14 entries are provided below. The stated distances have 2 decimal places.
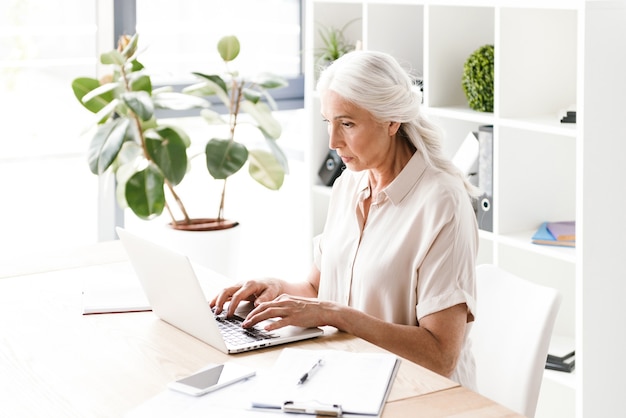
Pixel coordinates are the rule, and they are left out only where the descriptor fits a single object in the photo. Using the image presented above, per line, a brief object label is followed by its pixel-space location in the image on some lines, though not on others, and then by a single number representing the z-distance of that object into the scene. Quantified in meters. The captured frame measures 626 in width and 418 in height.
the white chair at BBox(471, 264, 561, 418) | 2.16
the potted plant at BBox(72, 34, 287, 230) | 3.75
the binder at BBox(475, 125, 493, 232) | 3.20
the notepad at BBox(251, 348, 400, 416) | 1.64
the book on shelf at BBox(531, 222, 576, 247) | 2.99
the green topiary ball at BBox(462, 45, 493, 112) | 3.26
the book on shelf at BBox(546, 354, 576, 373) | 3.00
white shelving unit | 2.71
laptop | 1.95
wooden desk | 1.70
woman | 2.11
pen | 1.74
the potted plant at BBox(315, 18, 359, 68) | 3.89
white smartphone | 1.74
